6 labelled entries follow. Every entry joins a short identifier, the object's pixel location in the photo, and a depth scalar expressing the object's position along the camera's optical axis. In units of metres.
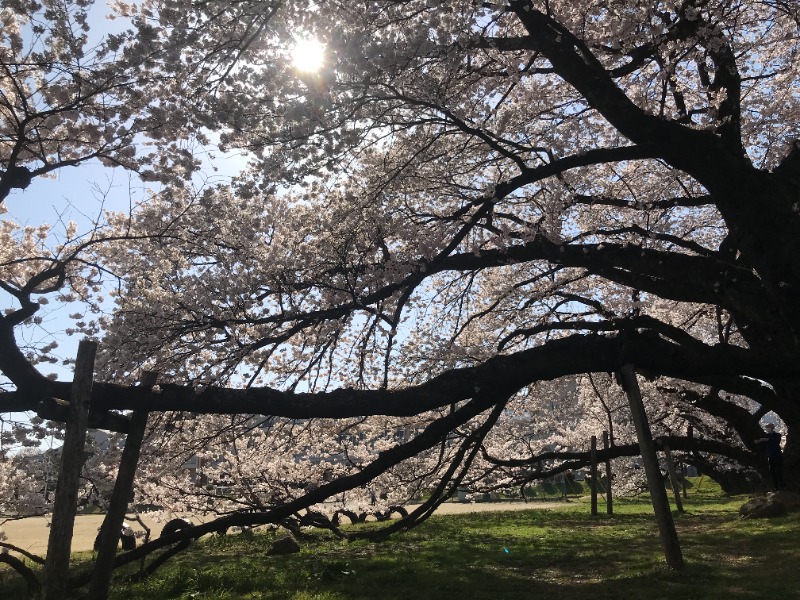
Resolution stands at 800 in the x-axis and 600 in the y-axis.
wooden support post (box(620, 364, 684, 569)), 6.66
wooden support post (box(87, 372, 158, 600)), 6.00
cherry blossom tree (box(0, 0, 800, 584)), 6.88
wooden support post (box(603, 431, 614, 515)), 17.08
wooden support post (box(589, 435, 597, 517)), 13.48
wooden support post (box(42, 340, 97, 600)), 5.17
